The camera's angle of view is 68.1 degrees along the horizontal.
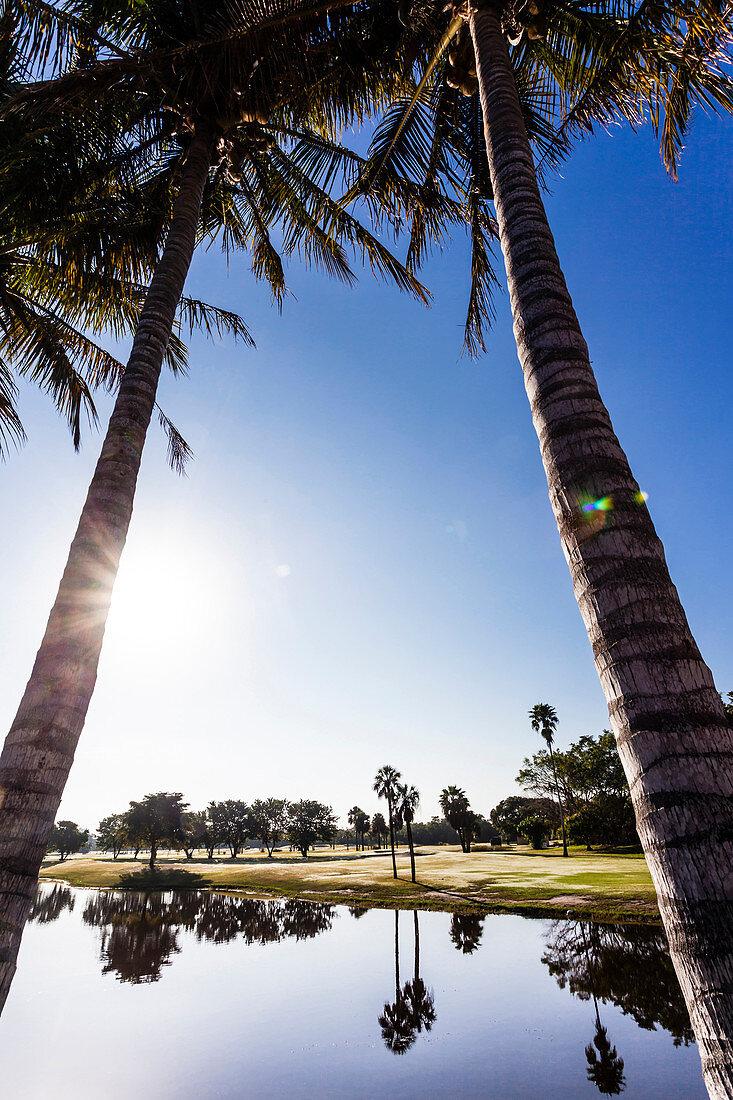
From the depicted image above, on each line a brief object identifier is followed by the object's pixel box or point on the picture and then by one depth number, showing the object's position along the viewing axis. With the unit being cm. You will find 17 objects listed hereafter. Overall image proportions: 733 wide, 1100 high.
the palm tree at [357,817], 11719
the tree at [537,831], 7619
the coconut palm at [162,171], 359
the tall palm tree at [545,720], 7950
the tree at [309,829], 8806
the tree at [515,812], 7719
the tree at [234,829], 9619
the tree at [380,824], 8012
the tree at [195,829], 8835
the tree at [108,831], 10270
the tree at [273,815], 10385
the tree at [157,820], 7494
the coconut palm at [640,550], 178
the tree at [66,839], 10706
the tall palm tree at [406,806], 4844
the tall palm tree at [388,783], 5428
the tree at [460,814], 8331
